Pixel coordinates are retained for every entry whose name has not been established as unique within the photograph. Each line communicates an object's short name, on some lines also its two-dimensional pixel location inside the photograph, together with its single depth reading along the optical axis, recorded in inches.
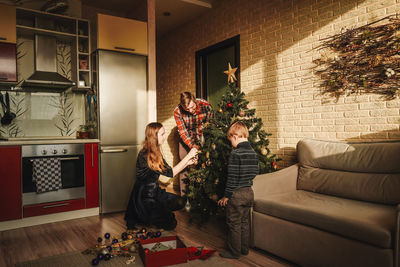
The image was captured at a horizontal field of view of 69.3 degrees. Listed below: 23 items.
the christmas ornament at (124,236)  104.0
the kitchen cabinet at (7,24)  132.1
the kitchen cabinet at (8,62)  134.2
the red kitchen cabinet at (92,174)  143.9
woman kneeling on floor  113.7
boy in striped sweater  90.6
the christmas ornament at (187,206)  132.9
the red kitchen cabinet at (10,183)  124.4
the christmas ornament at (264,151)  119.3
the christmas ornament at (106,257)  90.1
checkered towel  129.0
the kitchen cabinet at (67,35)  150.2
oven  129.3
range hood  147.2
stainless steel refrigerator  148.2
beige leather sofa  69.3
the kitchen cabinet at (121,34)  149.0
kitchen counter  126.2
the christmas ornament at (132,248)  96.0
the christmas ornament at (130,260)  89.4
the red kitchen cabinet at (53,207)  129.7
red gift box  84.2
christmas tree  118.8
